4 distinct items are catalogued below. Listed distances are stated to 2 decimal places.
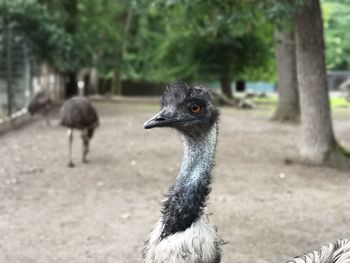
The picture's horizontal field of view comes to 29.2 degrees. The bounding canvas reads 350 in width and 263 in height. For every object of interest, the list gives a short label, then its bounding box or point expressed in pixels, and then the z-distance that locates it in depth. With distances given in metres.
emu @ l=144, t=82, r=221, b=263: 3.22
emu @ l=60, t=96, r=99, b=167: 10.63
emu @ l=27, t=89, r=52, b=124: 16.48
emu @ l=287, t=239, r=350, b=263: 3.23
